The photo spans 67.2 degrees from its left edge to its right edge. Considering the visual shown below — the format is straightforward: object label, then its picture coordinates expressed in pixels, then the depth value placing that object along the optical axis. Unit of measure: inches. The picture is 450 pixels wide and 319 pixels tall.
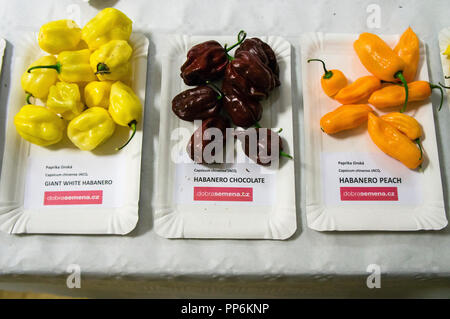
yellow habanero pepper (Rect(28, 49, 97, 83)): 33.8
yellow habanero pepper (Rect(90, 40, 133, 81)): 33.5
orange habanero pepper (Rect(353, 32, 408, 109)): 35.0
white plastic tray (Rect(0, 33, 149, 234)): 33.5
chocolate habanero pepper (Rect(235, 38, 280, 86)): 34.8
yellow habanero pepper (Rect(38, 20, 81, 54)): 34.9
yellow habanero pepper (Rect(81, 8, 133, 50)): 34.9
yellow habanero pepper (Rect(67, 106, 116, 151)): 33.1
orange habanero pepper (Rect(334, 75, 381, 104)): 35.7
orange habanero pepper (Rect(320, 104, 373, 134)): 34.8
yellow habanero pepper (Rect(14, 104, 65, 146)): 33.1
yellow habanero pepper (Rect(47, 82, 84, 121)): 33.3
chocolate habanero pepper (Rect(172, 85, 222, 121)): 34.2
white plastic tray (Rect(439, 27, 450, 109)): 38.4
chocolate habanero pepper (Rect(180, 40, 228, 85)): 34.8
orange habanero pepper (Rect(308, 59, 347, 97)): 35.7
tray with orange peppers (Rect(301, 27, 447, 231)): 33.9
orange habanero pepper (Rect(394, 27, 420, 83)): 36.5
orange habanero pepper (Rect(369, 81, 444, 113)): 35.4
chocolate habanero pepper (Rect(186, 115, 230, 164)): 33.8
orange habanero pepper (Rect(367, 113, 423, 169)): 33.9
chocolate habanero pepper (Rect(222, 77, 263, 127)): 33.8
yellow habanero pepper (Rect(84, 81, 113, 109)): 34.0
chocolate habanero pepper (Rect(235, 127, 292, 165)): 33.7
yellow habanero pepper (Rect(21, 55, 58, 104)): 34.5
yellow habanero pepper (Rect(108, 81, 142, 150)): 33.3
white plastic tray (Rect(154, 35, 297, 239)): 33.3
